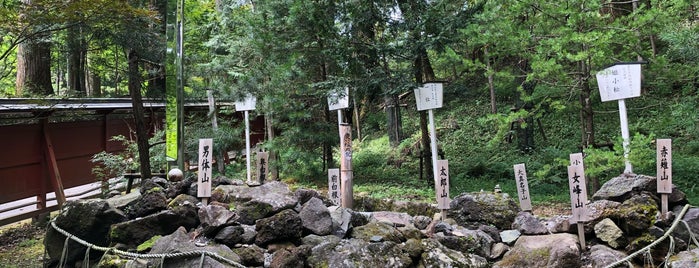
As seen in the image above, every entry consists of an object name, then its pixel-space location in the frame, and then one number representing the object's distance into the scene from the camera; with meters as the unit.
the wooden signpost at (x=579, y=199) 4.93
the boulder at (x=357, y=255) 4.29
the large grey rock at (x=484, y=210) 5.78
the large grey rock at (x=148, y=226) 4.70
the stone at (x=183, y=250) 4.11
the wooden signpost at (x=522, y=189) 6.19
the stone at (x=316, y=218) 4.80
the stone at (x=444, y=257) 4.65
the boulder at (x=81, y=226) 4.84
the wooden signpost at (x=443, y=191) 5.98
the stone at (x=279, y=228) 4.55
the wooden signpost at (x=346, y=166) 6.54
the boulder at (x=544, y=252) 4.66
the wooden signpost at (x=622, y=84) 6.63
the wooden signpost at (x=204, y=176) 5.18
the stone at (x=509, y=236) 5.30
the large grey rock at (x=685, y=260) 4.43
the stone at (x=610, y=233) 4.90
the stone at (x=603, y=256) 4.68
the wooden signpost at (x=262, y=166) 7.65
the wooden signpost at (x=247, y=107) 10.89
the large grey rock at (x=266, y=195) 4.99
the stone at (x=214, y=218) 4.64
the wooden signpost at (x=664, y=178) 5.31
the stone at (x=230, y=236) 4.54
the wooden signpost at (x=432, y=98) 8.69
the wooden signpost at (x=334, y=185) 6.86
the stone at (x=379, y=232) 4.83
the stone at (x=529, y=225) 5.28
